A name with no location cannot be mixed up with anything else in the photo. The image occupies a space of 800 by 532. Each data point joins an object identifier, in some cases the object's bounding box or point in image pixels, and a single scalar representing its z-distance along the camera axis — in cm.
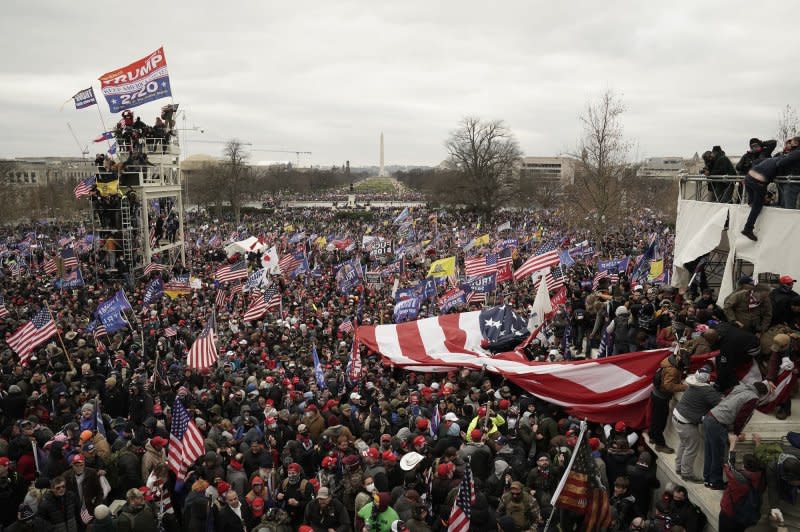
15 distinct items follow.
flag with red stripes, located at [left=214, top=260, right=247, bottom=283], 2049
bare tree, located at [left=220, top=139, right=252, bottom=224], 6681
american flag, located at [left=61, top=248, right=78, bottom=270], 2102
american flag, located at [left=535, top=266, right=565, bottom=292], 1485
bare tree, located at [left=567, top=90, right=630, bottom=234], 3181
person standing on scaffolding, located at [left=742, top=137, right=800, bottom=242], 820
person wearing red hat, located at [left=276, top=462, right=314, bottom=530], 667
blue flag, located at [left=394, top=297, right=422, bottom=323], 1600
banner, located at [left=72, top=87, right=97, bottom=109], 2548
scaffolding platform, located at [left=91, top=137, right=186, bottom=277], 2588
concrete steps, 598
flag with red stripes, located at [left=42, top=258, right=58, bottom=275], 2185
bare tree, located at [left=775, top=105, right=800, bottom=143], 2595
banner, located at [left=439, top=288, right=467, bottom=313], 1673
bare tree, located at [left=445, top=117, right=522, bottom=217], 6500
